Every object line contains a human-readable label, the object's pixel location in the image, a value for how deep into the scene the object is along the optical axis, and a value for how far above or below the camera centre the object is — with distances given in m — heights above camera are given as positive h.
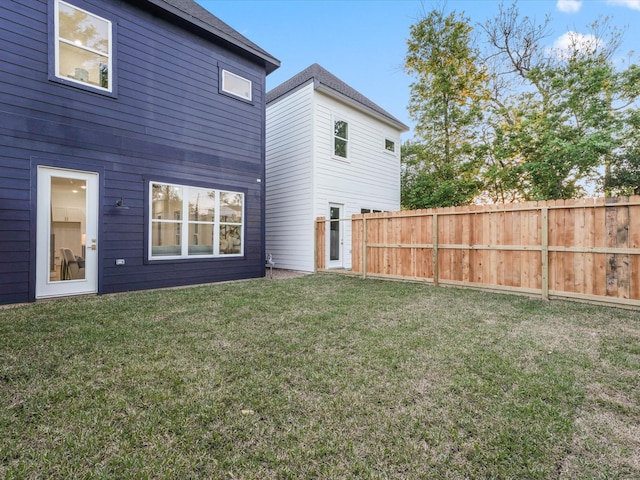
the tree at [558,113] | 9.75 +4.49
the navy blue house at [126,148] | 4.71 +1.74
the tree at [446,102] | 11.52 +5.48
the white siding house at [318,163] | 8.91 +2.46
